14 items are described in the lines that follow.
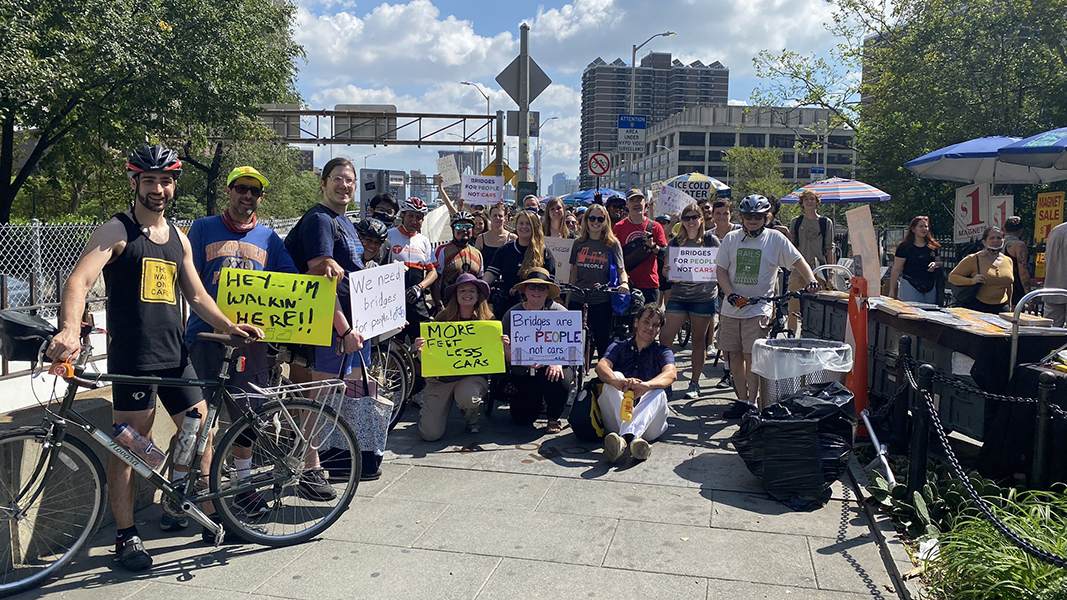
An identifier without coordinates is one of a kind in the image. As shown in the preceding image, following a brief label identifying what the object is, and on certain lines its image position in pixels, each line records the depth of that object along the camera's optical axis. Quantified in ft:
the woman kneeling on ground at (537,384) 22.09
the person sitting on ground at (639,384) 19.53
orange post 21.53
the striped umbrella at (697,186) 60.48
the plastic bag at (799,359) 18.78
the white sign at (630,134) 68.18
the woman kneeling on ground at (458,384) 21.36
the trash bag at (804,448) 16.65
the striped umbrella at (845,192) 50.83
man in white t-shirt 22.53
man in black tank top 13.19
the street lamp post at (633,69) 90.79
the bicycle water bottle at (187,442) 13.91
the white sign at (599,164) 58.08
